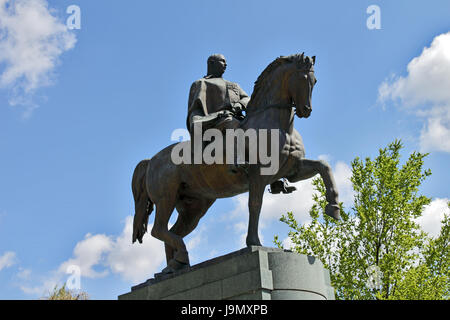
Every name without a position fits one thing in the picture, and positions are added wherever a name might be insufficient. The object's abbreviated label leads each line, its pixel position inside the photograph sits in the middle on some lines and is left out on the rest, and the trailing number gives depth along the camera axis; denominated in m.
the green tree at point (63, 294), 31.53
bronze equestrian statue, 8.96
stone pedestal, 7.90
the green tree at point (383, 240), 16.72
